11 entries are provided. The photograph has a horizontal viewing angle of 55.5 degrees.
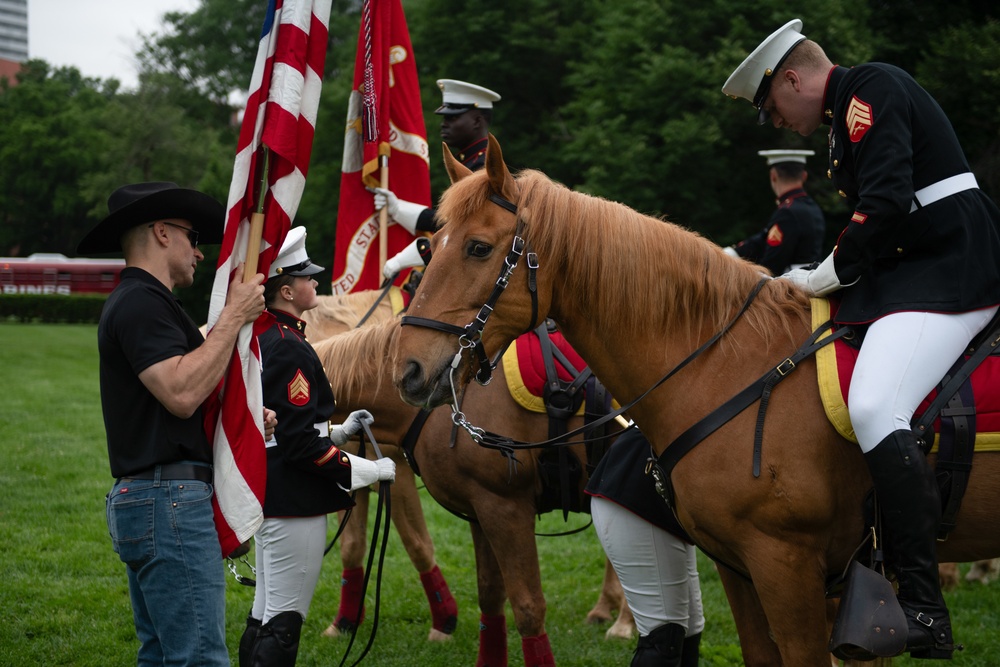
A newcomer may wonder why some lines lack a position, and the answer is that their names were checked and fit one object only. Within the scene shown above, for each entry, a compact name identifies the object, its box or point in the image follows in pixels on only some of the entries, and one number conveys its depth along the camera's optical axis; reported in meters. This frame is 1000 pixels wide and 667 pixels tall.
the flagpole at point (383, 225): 7.33
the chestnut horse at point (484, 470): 5.03
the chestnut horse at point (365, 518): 6.65
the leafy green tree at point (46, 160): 55.00
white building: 109.00
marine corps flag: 7.34
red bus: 46.44
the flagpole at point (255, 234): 3.54
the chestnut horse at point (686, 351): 3.45
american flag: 3.44
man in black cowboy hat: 3.24
